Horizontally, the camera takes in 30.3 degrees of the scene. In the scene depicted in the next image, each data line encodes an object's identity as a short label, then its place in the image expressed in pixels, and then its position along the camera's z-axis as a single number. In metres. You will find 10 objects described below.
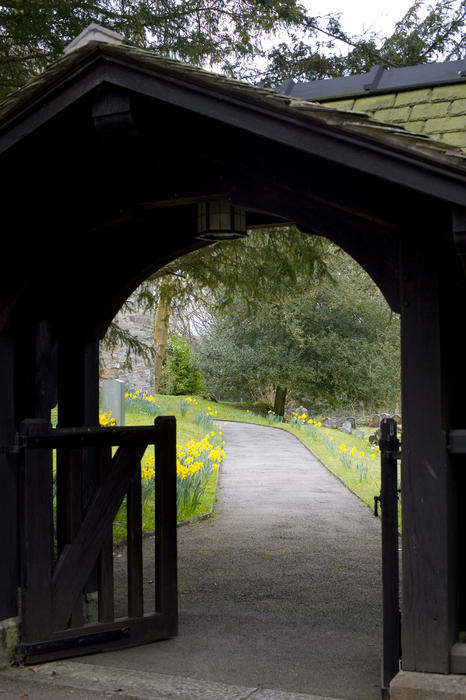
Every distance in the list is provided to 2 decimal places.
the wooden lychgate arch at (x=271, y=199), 3.71
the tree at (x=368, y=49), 10.61
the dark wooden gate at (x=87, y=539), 4.81
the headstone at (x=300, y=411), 26.78
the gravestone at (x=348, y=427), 23.60
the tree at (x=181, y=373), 30.80
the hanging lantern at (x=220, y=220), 5.15
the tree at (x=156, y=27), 7.97
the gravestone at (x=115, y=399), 13.73
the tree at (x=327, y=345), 26.58
